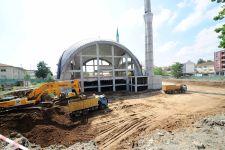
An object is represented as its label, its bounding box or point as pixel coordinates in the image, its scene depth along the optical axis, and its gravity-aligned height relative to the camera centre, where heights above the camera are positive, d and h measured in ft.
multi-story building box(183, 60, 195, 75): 194.95 +13.91
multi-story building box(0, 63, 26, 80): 112.11 +5.92
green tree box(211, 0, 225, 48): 25.07 +10.82
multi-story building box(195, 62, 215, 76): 175.66 +10.30
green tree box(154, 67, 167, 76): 179.75 +5.17
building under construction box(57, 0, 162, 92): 59.62 +4.13
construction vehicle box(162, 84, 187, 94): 58.70 -7.77
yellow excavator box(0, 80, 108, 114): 26.95 -6.36
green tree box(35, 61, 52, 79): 107.09 +6.69
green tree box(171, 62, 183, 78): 142.68 +7.68
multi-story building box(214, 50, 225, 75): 161.77 +17.51
